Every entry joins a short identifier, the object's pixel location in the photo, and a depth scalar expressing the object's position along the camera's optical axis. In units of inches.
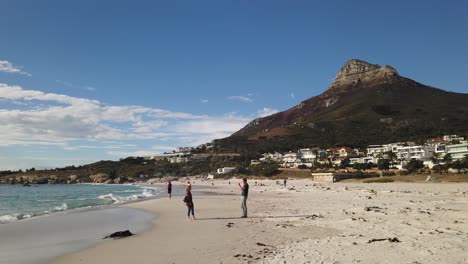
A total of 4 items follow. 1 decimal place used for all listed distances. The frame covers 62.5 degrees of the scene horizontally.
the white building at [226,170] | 5746.6
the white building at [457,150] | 3605.3
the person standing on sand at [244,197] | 796.6
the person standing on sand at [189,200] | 793.6
